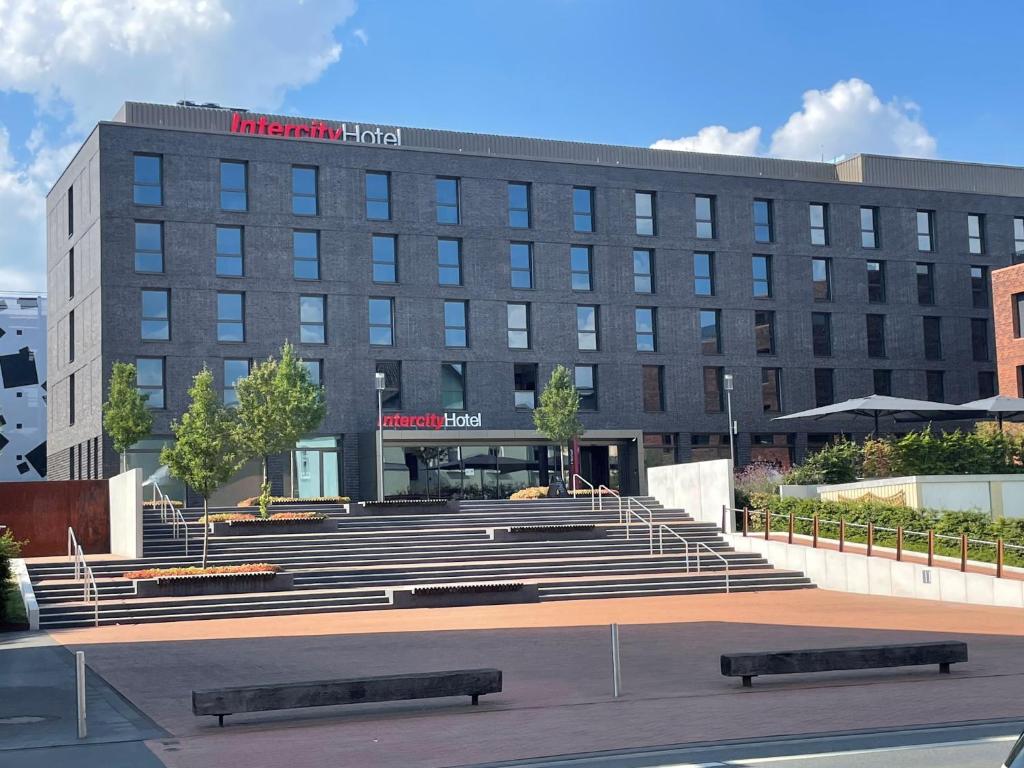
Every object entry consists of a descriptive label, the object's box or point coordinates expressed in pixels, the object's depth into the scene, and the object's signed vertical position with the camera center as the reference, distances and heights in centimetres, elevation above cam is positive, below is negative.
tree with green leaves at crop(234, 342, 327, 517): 3762 +264
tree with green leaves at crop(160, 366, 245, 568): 2889 +109
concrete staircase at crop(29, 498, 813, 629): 2556 -153
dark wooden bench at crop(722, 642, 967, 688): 1423 -191
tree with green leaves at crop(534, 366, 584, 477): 4794 +310
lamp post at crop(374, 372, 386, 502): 4582 +158
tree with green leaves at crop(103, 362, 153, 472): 4312 +322
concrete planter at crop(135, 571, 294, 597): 2589 -159
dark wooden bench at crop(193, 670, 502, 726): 1231 -185
